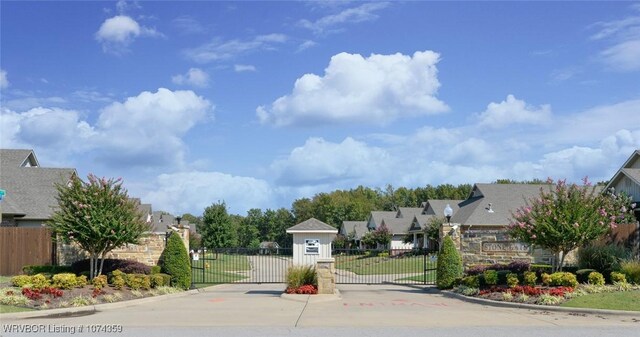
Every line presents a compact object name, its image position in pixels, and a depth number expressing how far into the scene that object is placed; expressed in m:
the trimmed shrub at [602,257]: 21.38
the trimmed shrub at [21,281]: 19.69
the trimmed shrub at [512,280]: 20.66
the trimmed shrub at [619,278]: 19.97
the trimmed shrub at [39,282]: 19.41
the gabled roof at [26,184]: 33.56
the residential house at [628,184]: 31.17
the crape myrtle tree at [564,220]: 21.22
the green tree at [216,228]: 63.41
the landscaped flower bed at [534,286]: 18.91
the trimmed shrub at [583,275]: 20.80
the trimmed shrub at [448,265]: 24.56
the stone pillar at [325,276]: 21.83
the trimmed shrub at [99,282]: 20.42
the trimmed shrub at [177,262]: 24.09
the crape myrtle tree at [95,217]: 21.41
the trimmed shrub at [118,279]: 21.17
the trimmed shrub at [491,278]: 21.80
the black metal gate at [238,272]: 35.73
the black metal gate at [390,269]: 33.61
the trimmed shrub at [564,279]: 19.67
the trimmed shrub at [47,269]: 23.20
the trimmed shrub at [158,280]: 22.53
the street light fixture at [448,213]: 26.09
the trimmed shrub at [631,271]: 20.12
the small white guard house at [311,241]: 25.97
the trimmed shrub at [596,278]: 20.03
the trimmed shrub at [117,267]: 23.39
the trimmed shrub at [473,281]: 22.25
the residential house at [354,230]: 88.56
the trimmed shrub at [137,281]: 21.53
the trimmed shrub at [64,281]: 19.58
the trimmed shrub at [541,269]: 21.95
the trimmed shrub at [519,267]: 22.98
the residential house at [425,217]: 63.53
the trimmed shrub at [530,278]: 20.44
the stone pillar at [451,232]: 26.12
